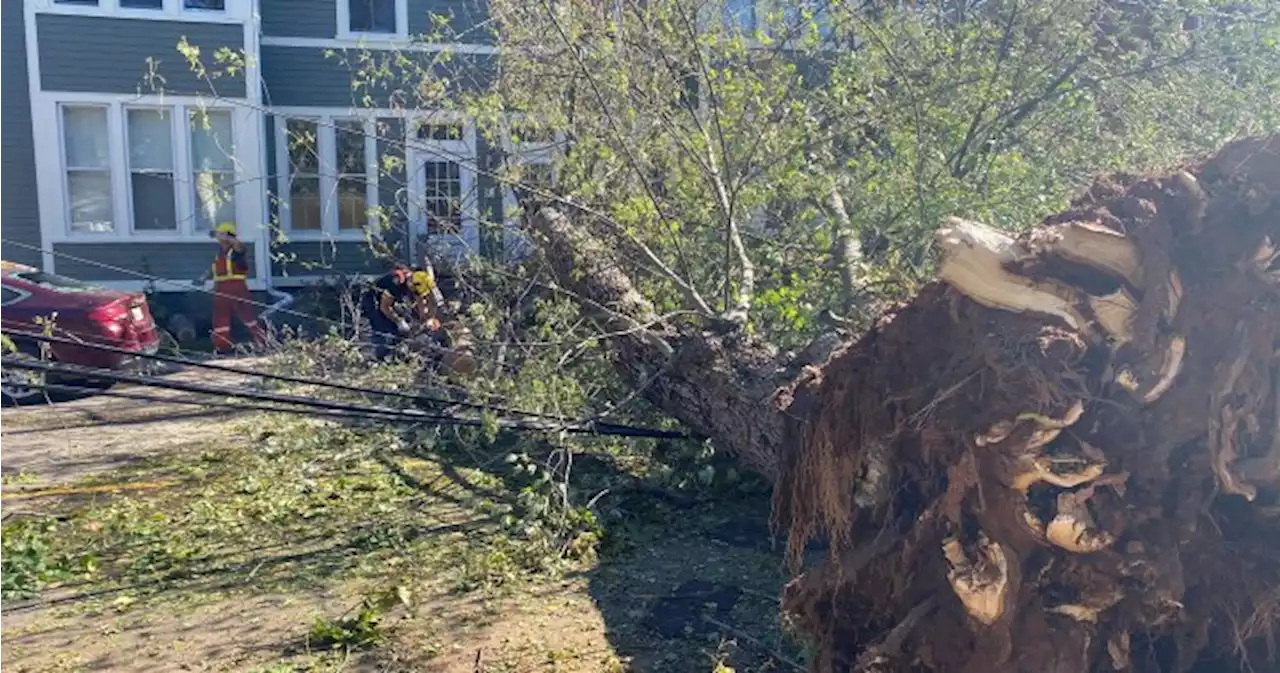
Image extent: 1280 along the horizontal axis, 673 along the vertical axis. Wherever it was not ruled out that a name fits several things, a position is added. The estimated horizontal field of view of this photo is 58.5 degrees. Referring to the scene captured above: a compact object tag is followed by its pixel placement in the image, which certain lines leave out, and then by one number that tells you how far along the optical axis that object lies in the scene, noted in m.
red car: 10.97
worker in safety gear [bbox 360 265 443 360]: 9.32
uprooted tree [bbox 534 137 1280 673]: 2.77
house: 15.39
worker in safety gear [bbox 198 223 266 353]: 14.39
